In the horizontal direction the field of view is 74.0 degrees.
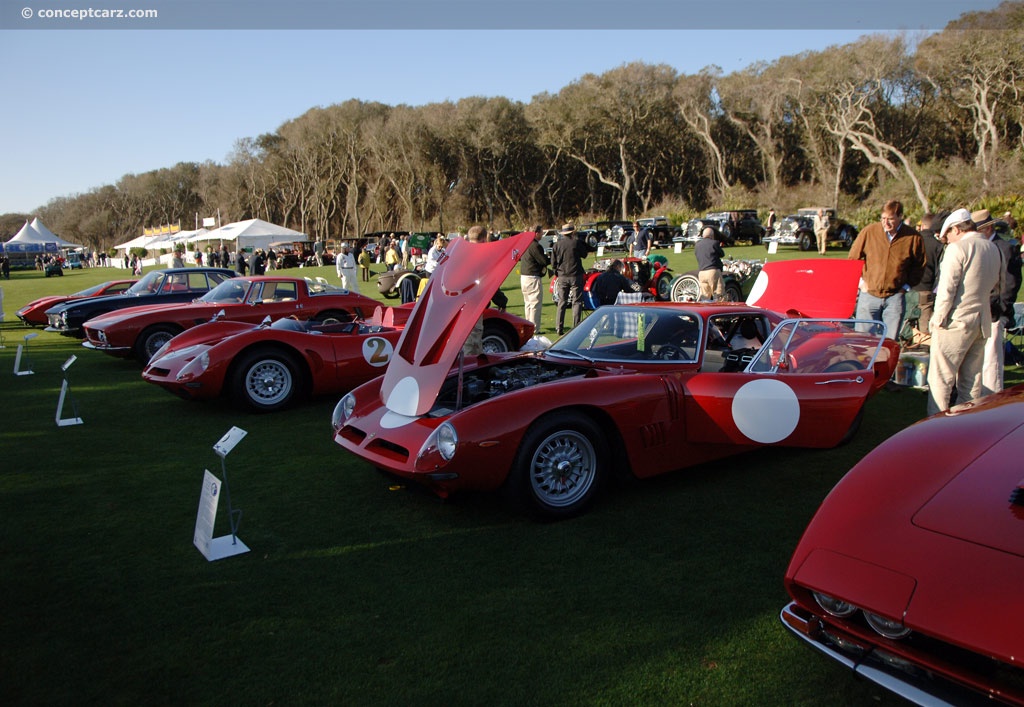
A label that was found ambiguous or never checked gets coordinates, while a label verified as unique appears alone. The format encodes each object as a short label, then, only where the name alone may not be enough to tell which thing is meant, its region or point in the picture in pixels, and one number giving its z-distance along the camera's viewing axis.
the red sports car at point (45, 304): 14.62
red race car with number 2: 6.76
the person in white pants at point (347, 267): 18.31
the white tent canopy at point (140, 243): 70.53
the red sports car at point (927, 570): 1.84
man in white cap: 4.88
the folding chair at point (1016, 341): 7.54
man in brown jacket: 6.58
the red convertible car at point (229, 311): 9.80
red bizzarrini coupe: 3.84
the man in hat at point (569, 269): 10.87
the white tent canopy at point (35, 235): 59.47
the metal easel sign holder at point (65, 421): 6.65
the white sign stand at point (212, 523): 3.57
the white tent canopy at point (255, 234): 44.12
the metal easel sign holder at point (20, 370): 9.40
